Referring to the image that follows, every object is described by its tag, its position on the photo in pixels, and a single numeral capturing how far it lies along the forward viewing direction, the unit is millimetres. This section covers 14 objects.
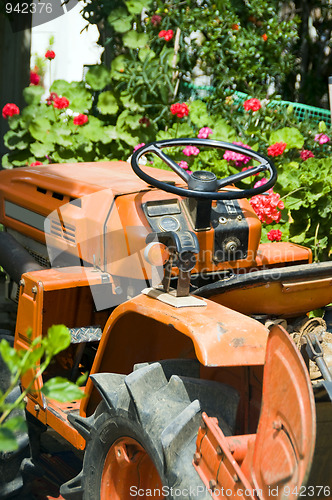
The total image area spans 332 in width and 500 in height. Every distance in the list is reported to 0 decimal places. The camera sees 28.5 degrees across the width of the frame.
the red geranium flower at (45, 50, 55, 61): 5500
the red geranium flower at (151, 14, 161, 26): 5625
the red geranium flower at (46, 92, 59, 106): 5153
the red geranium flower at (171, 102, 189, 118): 4688
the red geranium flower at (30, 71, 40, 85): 5840
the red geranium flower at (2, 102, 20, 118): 4969
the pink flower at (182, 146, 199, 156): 4453
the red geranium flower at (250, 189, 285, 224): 3707
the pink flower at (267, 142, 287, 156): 4336
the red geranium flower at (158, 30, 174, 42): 5426
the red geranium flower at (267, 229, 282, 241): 3811
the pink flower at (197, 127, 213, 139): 4617
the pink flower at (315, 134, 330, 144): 4840
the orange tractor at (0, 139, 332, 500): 1537
